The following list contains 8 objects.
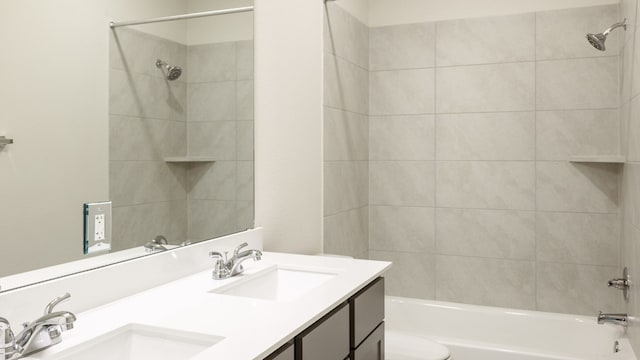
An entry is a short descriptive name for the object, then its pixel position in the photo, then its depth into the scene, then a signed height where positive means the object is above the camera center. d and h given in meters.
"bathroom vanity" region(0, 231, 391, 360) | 1.15 -0.38
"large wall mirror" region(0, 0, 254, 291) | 1.20 +0.13
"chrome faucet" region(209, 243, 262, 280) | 1.76 -0.33
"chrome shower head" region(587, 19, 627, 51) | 2.47 +0.63
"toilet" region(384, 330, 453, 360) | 2.51 -0.91
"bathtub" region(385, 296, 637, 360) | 2.65 -0.94
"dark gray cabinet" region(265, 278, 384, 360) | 1.27 -0.48
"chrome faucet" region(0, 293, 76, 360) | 1.01 -0.34
